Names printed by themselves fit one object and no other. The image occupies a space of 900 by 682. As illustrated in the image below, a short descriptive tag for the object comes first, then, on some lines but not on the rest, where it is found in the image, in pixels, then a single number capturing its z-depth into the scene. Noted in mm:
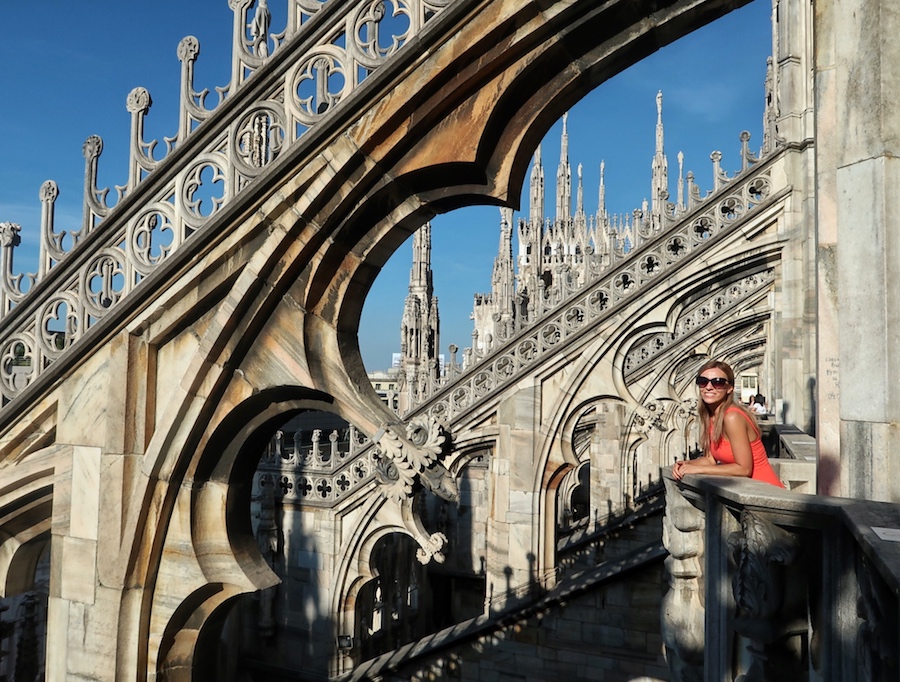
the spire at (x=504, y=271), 24391
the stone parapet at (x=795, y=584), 1382
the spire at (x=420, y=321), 19641
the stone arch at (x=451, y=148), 2889
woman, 2932
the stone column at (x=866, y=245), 2502
